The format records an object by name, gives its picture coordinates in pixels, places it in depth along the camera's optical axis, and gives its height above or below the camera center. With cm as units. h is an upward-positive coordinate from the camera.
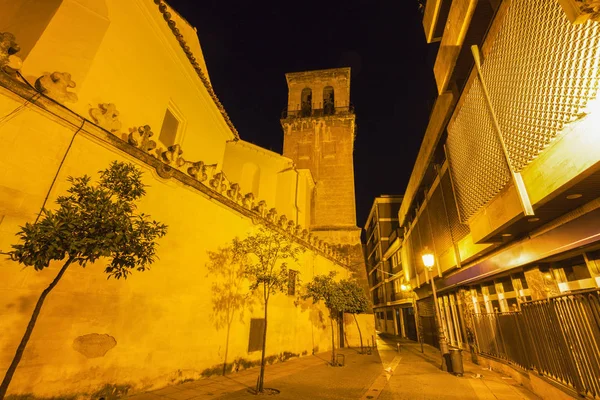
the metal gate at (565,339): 422 -40
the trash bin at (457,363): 909 -164
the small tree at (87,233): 309 +84
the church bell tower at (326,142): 2359 +1645
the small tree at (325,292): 1245 +78
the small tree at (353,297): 1405 +73
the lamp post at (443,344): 1001 -113
